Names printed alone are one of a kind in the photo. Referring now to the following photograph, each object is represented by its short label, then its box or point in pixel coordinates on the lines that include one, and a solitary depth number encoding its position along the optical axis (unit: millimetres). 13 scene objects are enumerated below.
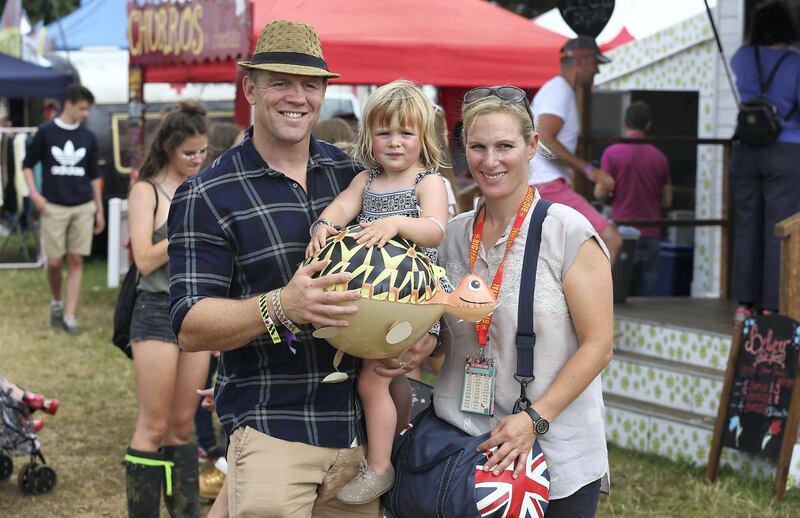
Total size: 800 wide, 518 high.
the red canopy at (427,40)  8453
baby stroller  5785
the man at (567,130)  6680
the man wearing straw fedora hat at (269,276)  2967
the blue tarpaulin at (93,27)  17953
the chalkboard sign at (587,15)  7293
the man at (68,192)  10922
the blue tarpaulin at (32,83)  15547
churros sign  8562
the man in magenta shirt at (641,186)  9219
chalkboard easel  5758
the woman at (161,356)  4746
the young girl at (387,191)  3092
